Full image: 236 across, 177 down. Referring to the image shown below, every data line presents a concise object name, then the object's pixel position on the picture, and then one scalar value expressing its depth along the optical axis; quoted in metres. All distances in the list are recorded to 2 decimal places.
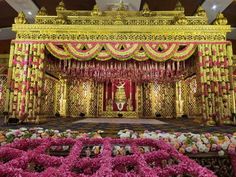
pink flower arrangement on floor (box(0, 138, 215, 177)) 0.74
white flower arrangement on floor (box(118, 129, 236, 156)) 1.92
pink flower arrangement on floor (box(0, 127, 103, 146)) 2.06
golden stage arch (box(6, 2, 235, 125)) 3.79
